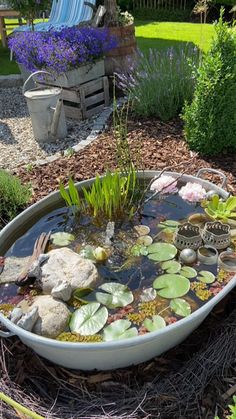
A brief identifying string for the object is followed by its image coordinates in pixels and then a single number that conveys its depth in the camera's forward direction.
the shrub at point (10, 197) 2.93
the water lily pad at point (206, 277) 2.13
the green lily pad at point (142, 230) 2.53
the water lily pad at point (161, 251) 2.29
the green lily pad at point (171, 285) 2.08
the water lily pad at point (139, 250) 2.36
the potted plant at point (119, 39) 5.17
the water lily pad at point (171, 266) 2.22
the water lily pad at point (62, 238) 2.49
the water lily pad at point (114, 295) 2.06
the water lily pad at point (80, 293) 2.08
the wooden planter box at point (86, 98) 4.71
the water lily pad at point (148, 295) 2.08
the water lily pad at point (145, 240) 2.43
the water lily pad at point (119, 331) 1.88
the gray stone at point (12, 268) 2.26
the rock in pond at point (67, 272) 2.13
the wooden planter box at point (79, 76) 4.63
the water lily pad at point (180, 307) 1.98
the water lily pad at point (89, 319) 1.93
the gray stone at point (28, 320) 1.81
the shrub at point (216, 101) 3.12
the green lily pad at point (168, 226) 2.50
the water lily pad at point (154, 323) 1.91
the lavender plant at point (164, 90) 4.17
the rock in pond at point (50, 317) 1.88
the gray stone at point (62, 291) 2.01
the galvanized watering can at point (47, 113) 4.12
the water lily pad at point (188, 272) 2.17
